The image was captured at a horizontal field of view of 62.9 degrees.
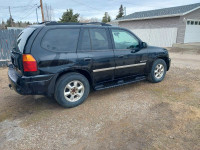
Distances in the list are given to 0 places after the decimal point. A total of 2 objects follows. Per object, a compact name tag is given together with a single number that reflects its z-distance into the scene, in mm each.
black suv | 3232
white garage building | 15836
